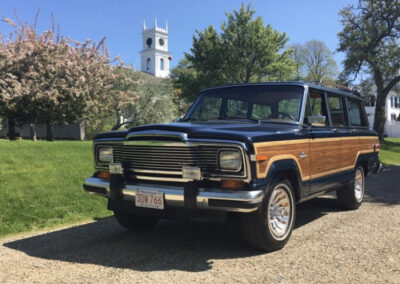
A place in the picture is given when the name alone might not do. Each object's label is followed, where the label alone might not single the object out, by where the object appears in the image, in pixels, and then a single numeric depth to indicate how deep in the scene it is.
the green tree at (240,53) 24.73
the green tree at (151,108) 29.62
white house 61.25
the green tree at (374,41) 26.00
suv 3.58
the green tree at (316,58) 52.81
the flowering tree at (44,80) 14.23
